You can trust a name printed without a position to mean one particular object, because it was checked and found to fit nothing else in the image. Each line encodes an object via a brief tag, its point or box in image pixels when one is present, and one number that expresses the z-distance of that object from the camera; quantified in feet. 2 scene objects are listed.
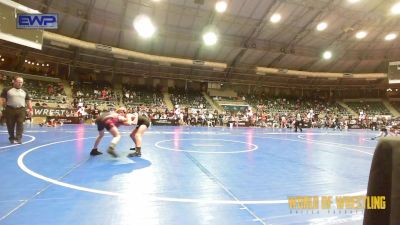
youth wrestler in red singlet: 24.04
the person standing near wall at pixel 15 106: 29.55
